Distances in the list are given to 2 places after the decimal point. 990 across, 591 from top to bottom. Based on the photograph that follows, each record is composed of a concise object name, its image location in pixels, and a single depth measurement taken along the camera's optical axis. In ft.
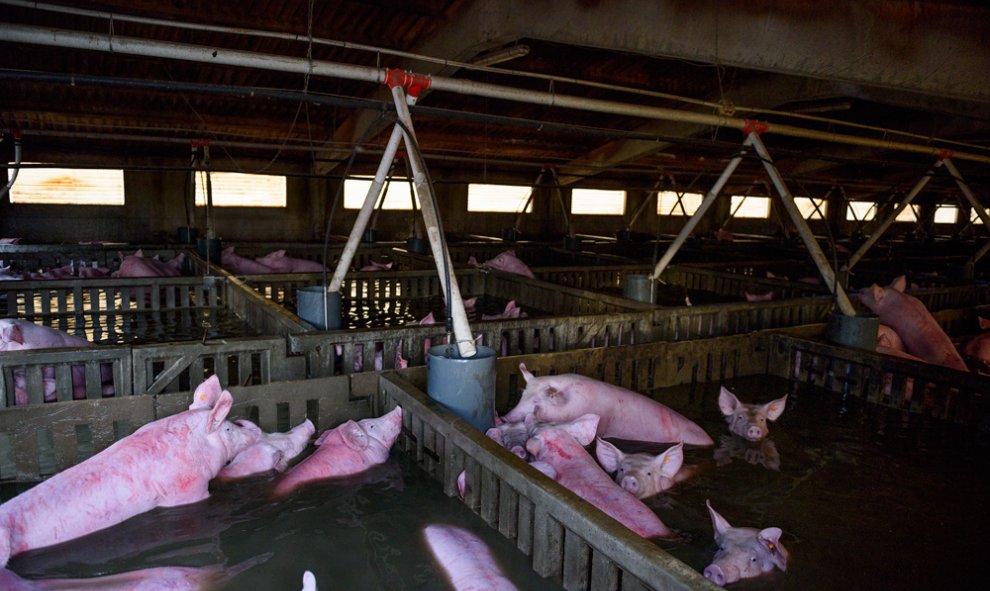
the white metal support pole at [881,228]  28.67
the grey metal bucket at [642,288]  22.50
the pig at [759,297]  25.50
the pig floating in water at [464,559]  7.73
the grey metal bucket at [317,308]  17.08
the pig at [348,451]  10.77
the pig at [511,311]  21.88
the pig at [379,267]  31.83
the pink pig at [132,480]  8.56
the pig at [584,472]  9.32
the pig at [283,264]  32.09
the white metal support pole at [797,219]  20.20
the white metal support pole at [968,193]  26.53
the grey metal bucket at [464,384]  11.64
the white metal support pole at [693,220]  21.94
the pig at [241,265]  31.17
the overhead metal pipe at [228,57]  14.88
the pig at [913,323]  20.72
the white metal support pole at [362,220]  16.43
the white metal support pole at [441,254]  12.06
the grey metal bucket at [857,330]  18.20
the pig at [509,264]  30.78
